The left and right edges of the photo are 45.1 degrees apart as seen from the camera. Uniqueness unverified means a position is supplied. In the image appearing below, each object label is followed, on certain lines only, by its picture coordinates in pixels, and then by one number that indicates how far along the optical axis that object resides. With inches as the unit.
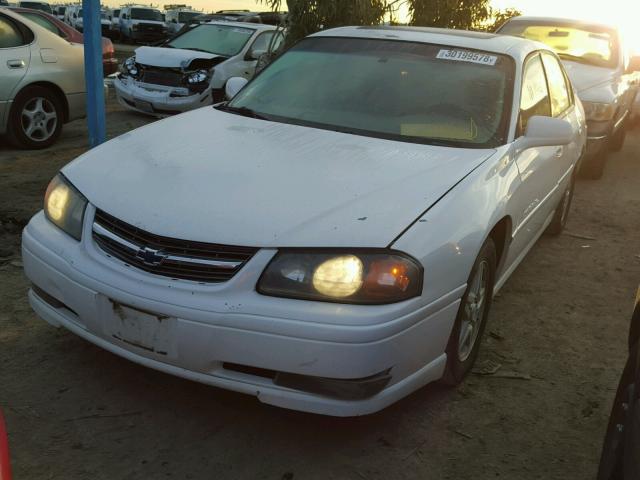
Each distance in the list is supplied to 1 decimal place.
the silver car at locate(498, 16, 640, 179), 310.3
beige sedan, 300.2
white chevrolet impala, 102.0
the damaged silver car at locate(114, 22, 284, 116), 402.3
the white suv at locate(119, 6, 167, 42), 1454.2
